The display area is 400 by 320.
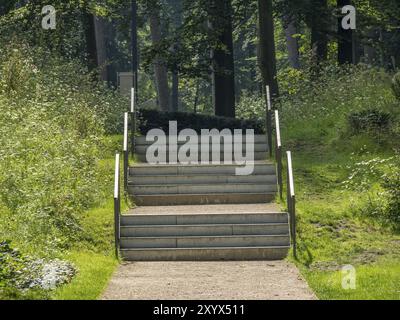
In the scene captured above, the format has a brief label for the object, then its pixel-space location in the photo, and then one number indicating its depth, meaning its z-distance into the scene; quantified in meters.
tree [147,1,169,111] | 41.75
